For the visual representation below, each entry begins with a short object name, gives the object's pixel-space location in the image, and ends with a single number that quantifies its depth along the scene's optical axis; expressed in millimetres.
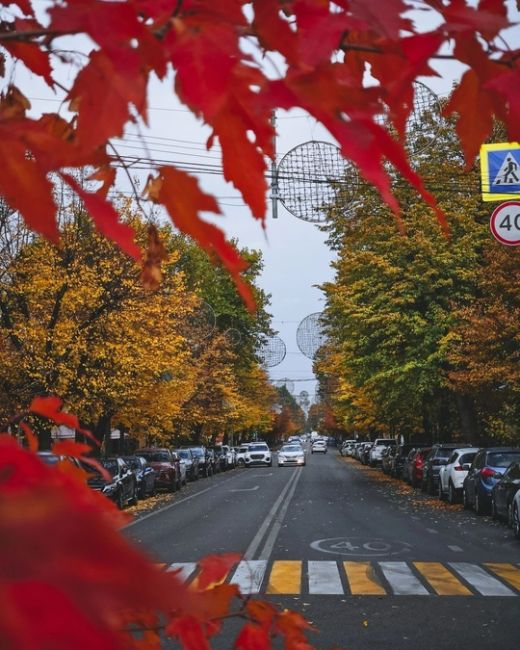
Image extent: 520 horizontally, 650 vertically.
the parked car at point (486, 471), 19094
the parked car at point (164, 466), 30797
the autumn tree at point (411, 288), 27219
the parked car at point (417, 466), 29953
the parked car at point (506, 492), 16047
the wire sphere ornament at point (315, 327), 36438
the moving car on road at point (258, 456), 58469
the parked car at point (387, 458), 40344
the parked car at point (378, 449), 50406
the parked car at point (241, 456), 62156
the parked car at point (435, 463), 26422
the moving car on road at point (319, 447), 101312
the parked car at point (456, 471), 22594
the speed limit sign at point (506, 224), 16672
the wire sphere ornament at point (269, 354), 39712
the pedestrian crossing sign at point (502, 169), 13352
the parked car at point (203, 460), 43156
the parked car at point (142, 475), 26781
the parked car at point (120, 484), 21516
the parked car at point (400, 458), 37438
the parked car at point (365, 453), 56772
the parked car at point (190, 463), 39012
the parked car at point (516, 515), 14256
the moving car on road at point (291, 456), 53219
